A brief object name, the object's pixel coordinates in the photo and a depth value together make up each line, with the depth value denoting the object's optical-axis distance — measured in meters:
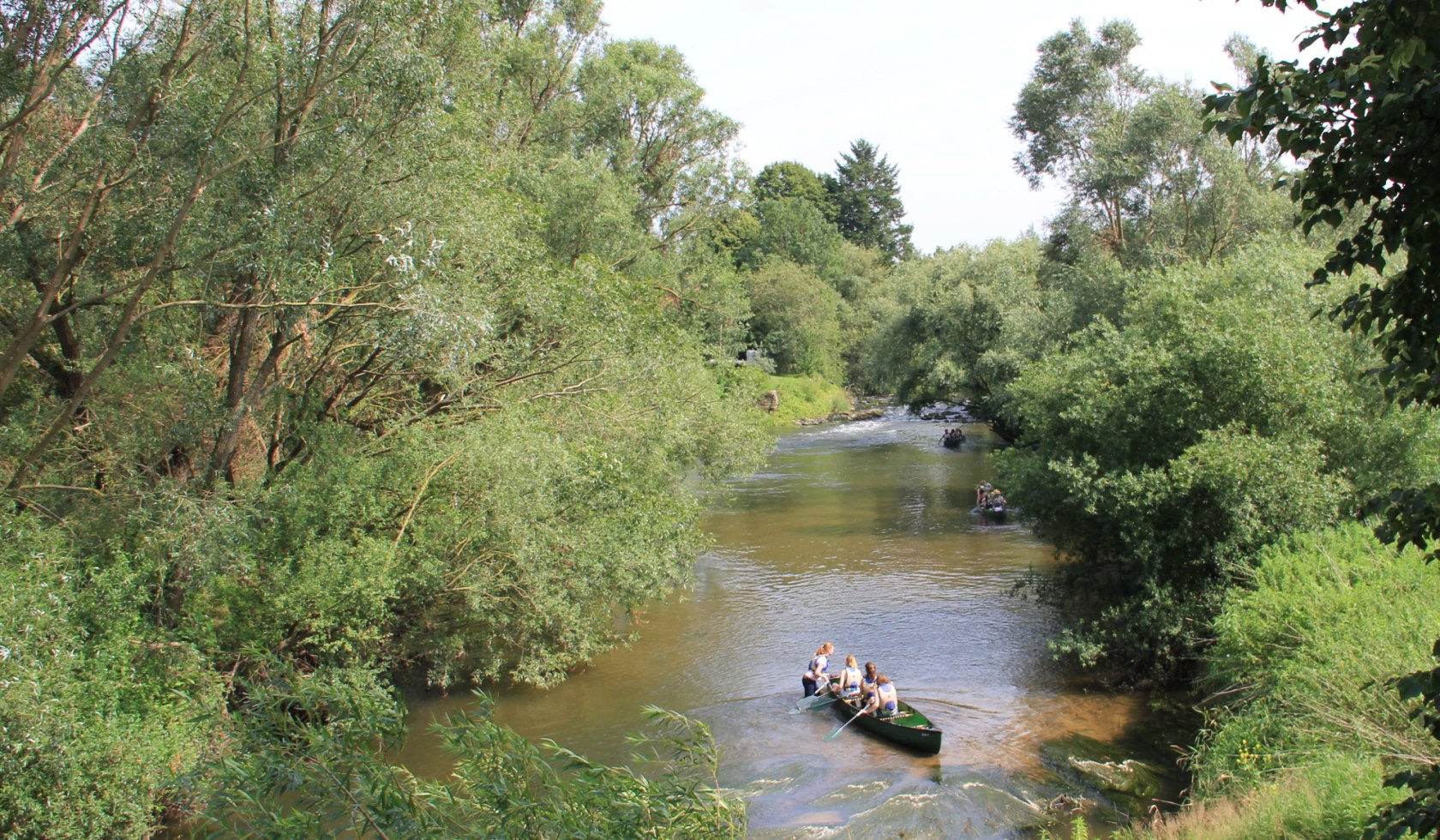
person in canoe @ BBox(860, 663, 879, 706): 15.88
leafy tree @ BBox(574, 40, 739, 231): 30.52
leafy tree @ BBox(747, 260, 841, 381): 62.59
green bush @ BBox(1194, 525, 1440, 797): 10.30
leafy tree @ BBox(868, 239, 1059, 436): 36.41
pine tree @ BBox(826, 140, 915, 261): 90.75
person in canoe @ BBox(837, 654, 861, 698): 16.30
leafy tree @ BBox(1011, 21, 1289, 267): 27.09
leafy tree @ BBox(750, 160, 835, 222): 85.81
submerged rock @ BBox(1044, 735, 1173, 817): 12.92
